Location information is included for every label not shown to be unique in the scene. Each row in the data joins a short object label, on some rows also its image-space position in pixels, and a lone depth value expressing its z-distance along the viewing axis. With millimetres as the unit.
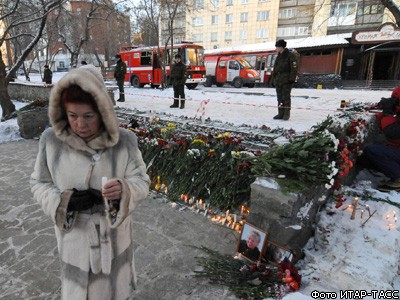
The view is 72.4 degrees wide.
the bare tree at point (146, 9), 19597
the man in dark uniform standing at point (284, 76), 7751
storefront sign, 20469
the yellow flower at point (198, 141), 4549
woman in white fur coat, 1510
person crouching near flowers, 3988
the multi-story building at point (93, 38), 24344
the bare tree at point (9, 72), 9617
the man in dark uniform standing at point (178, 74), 10734
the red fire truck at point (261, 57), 23359
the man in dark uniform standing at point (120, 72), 13167
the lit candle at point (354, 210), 3288
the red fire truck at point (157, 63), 20016
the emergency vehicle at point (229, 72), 21684
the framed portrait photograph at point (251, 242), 2854
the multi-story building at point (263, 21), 31447
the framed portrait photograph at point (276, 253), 2701
